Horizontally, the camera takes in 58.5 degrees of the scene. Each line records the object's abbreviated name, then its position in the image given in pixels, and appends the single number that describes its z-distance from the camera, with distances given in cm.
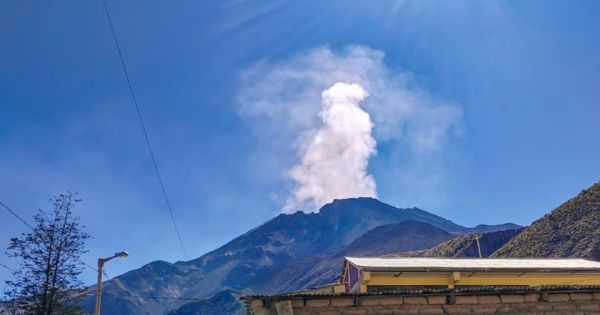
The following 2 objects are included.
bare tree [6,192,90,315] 2516
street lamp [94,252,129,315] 2145
